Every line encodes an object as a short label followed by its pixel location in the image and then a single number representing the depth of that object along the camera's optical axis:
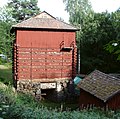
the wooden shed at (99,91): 16.56
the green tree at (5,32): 18.88
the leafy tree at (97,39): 31.83
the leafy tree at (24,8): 51.59
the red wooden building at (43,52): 22.11
